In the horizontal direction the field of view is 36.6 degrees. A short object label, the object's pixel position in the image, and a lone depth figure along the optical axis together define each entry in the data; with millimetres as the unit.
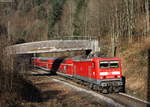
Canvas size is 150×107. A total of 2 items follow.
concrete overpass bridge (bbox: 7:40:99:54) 32344
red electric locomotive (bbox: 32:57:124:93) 19047
